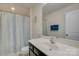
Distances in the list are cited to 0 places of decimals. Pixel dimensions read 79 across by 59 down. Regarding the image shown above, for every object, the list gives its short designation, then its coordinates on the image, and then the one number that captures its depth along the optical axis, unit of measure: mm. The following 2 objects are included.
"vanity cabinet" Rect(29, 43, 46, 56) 1543
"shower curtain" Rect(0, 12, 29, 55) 1634
